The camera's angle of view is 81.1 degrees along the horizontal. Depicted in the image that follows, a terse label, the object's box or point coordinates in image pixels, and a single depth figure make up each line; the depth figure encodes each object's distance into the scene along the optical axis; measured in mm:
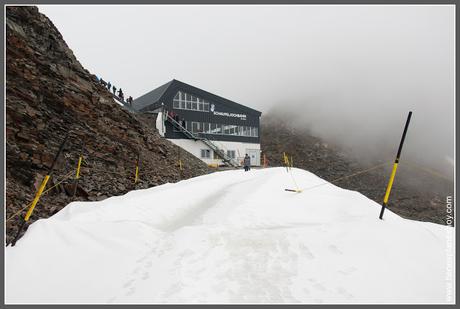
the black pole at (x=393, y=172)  6590
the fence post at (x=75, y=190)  9898
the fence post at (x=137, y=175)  14626
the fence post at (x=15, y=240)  5387
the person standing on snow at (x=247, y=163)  22906
